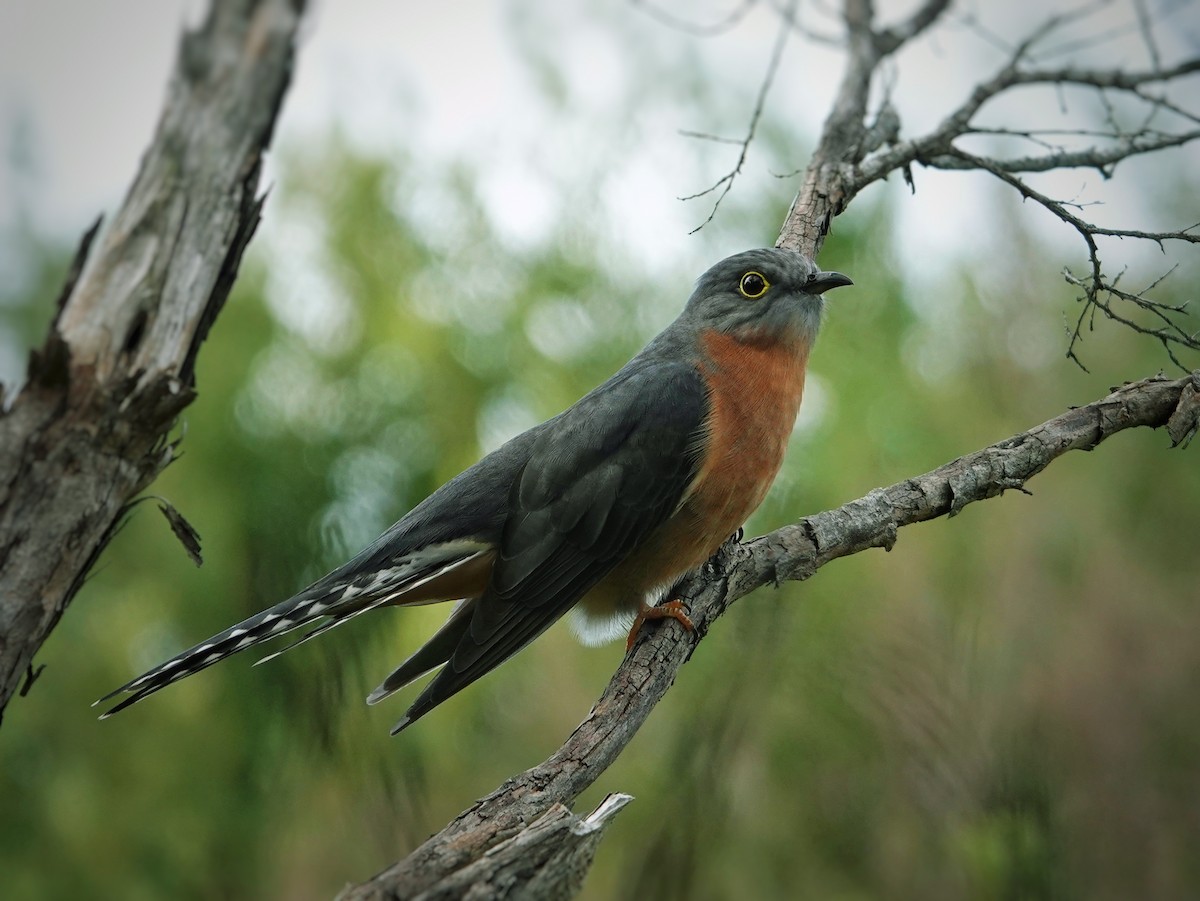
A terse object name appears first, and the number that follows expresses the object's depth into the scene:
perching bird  6.52
